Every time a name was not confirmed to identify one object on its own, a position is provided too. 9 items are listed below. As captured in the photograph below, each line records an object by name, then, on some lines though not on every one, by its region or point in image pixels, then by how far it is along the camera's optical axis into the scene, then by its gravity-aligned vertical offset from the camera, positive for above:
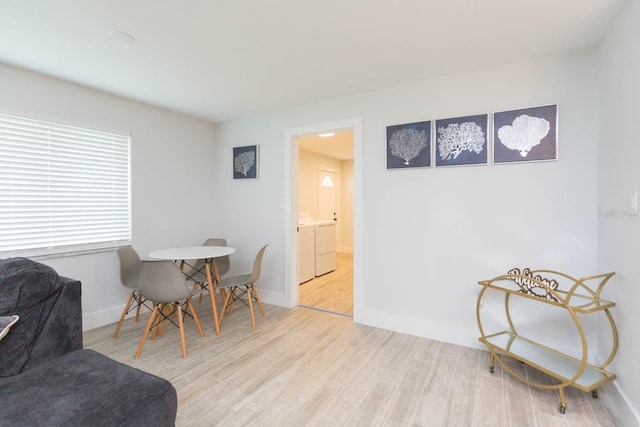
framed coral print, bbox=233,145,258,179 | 3.80 +0.61
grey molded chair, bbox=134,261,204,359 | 2.43 -0.62
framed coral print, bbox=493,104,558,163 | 2.26 +0.57
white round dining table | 2.84 -0.44
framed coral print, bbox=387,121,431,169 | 2.73 +0.58
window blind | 2.51 +0.20
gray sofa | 1.13 -0.74
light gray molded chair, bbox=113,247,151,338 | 2.96 -0.61
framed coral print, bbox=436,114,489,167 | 2.50 +0.57
